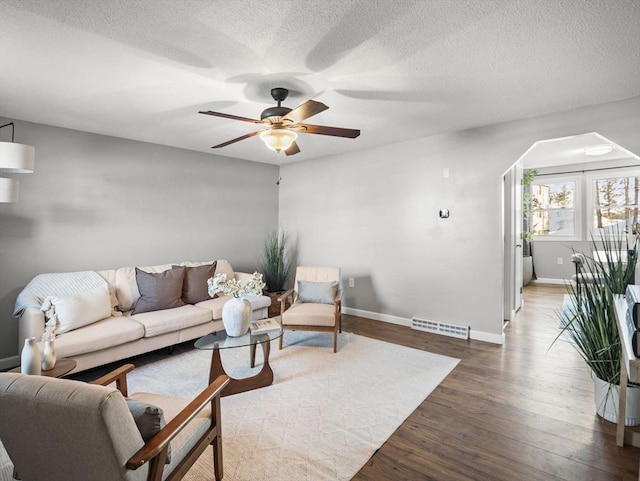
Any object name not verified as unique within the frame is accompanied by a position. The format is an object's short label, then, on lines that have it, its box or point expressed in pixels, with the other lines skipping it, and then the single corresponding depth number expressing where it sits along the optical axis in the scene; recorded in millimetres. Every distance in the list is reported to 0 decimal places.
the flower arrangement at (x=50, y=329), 2261
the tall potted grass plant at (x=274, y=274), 4797
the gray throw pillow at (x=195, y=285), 3838
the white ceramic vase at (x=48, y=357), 2135
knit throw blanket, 2887
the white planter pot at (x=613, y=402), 2082
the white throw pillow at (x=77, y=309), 2799
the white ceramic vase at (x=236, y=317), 2760
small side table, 2131
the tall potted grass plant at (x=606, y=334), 2146
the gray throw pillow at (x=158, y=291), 3484
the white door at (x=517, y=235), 4863
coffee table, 2607
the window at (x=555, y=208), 7023
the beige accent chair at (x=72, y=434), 1055
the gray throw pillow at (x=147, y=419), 1230
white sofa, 2750
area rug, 1881
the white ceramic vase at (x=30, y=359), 1953
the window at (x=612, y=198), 6223
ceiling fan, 2377
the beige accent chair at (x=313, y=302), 3514
